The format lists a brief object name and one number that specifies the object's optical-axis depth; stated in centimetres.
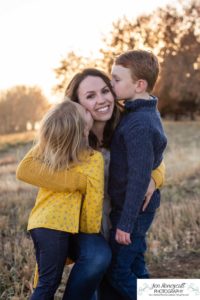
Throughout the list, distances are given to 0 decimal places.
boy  324
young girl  315
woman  317
